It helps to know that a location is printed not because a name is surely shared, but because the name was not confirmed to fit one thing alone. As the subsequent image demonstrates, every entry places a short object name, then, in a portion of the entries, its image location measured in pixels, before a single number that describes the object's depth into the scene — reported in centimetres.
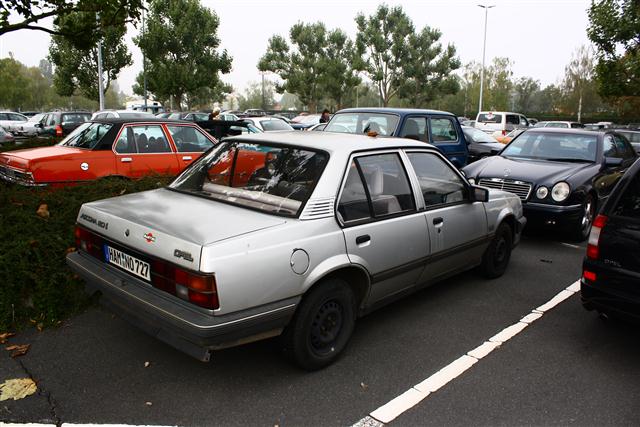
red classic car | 710
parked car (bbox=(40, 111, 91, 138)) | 2153
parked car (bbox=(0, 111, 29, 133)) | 2755
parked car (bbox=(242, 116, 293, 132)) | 1839
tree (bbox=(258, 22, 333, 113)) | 4241
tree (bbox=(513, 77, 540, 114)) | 6838
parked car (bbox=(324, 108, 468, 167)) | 853
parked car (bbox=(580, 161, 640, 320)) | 356
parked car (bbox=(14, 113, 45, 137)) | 2550
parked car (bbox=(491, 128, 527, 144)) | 2174
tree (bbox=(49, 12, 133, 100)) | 3183
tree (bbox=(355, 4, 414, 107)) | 4222
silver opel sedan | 294
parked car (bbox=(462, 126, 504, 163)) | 1501
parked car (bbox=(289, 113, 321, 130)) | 2499
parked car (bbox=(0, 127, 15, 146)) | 1770
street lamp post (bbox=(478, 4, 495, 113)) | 4279
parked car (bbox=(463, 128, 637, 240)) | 686
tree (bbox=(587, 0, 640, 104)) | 1764
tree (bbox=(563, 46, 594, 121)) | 5062
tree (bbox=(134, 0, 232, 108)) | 2881
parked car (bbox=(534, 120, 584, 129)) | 2422
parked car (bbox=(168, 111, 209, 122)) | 2365
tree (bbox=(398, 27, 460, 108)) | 4288
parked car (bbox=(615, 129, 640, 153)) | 1553
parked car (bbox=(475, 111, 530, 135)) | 2539
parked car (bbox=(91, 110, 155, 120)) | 1858
